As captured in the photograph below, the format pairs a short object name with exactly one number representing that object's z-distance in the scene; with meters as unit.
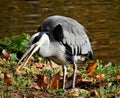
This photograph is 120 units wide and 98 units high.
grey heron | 16.02
